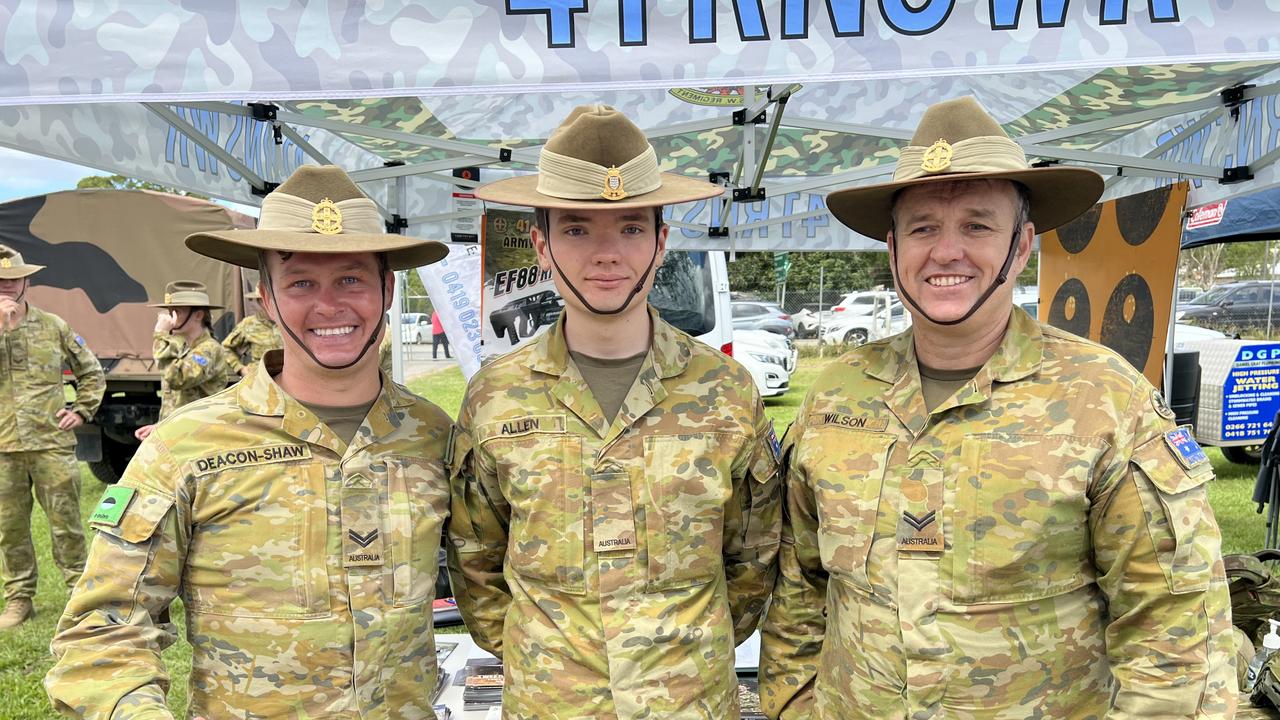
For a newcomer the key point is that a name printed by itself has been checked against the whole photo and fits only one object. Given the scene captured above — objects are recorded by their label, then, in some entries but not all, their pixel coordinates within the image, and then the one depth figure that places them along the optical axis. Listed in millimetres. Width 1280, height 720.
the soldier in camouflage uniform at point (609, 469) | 1886
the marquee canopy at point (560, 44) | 1640
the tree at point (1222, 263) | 27578
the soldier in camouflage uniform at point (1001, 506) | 1594
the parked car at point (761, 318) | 17844
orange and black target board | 4234
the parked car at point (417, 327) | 26406
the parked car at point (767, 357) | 12859
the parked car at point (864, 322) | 19234
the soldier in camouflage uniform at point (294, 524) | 1755
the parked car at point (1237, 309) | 16906
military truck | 7973
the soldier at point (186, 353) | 6406
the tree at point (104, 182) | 28375
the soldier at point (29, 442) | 5219
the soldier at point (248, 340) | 7020
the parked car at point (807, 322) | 20766
